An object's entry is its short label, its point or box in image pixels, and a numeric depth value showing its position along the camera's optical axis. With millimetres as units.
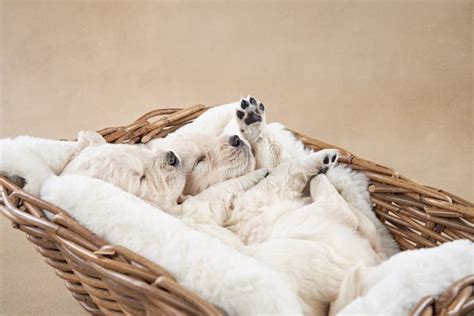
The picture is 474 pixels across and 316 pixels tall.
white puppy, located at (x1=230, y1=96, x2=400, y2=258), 881
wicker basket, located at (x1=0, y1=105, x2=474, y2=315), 620
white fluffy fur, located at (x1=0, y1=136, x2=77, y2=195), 765
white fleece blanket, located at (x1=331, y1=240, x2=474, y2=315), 618
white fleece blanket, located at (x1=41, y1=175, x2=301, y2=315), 627
